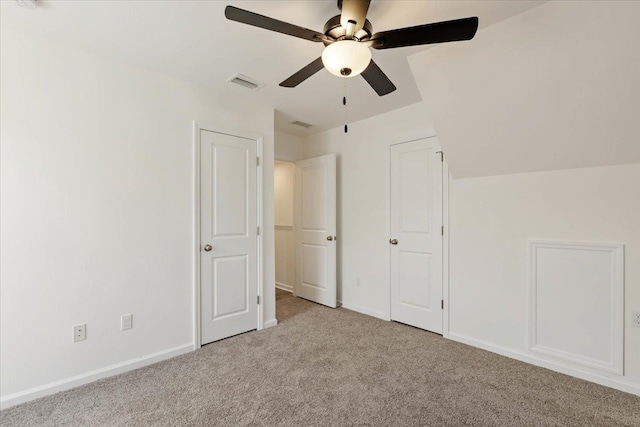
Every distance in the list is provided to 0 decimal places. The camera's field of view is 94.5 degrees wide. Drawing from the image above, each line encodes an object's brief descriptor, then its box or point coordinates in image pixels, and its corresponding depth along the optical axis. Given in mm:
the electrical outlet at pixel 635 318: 2059
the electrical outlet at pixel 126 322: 2338
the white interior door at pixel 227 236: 2814
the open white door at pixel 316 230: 3938
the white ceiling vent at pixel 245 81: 2592
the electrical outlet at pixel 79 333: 2143
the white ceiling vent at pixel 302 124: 3809
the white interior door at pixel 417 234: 3088
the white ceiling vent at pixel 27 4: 1681
